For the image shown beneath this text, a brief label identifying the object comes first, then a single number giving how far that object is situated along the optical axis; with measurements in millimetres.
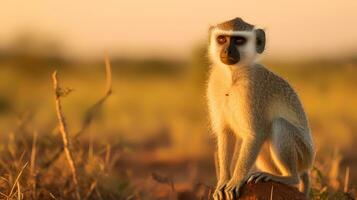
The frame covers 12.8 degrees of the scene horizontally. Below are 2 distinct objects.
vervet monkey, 10891
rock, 9977
